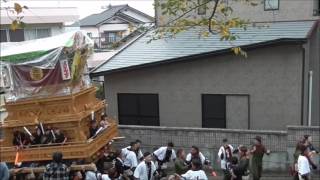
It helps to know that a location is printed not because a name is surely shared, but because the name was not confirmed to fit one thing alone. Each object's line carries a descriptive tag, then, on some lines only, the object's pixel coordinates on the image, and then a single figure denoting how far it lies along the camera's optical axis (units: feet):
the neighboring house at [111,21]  171.83
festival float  42.50
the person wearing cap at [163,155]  44.45
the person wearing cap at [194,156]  40.24
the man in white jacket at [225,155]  43.70
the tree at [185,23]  31.24
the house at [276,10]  60.64
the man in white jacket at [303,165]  39.34
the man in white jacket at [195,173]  32.65
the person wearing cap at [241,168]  39.40
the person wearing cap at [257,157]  44.09
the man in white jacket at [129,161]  42.78
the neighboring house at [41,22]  108.06
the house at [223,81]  54.65
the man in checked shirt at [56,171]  34.47
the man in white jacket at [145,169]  38.58
